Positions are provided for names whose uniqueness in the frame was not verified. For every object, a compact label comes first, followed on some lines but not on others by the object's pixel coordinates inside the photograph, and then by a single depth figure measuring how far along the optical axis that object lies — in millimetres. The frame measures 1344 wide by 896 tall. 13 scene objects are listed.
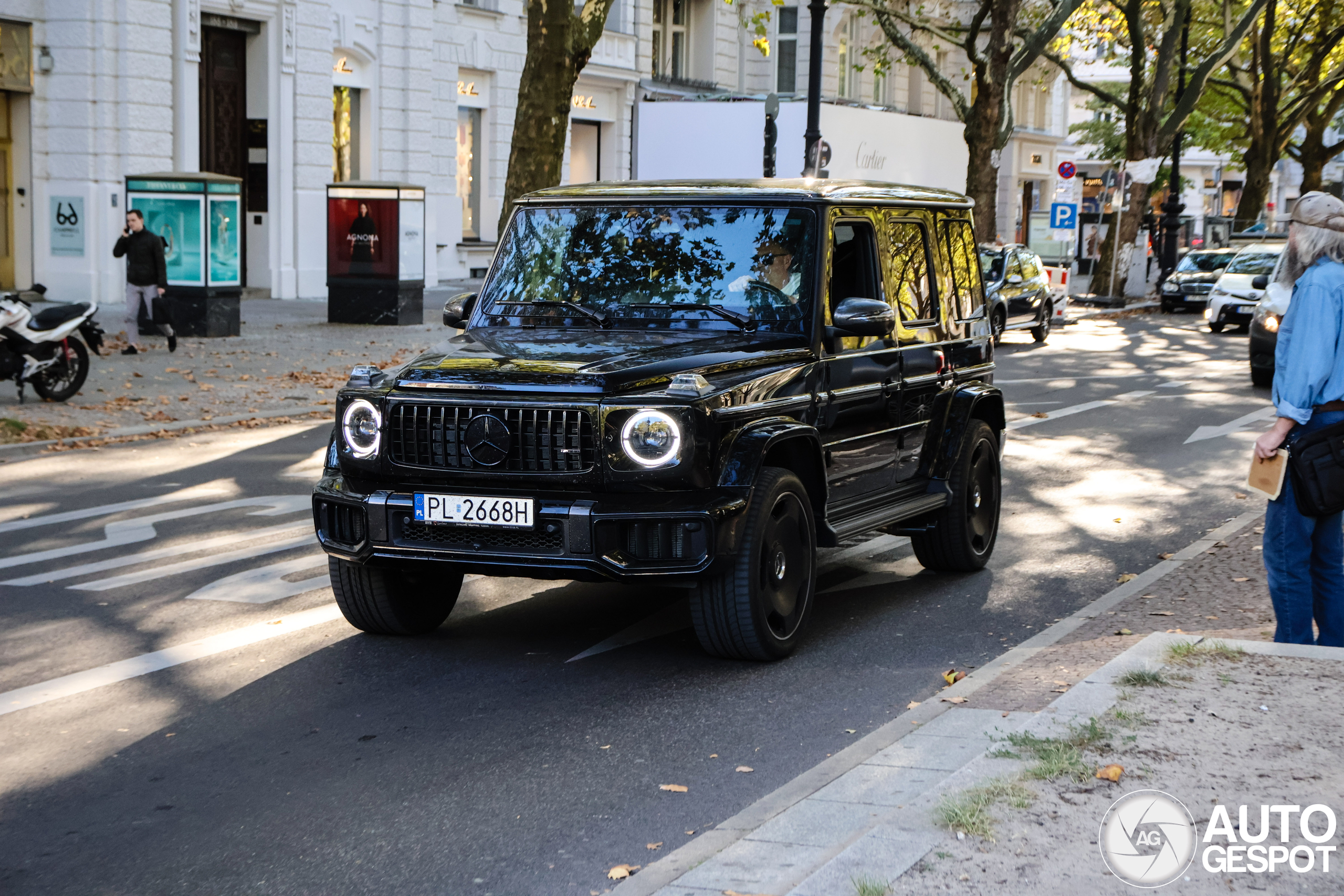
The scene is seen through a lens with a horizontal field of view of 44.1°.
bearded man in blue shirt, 5723
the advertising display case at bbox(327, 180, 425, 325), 24031
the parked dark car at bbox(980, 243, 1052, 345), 25984
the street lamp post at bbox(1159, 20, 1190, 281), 41844
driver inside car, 6953
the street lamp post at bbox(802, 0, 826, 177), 25156
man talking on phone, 19422
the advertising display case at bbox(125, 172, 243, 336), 21094
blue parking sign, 36125
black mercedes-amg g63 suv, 5910
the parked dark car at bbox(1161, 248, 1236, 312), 35219
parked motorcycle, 14195
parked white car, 29078
